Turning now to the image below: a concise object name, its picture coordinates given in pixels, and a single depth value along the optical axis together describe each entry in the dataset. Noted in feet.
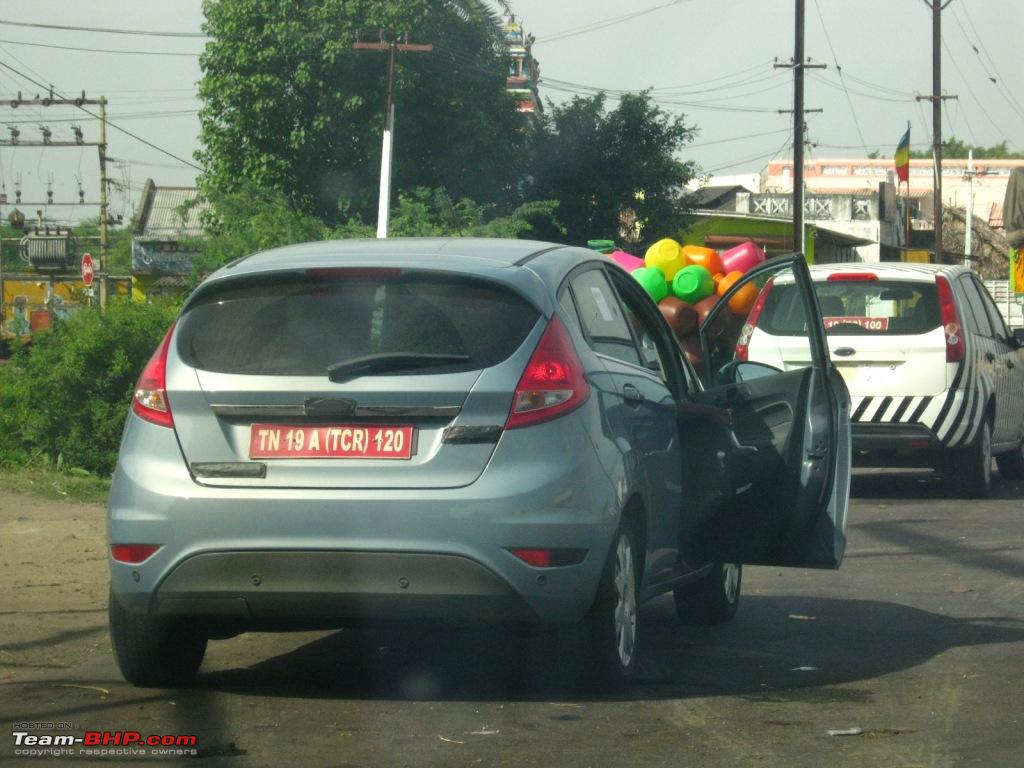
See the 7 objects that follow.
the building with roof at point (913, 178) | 329.11
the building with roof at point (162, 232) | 217.56
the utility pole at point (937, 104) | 180.24
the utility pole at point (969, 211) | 236.22
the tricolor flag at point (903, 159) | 183.32
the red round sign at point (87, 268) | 158.40
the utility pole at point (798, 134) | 123.75
